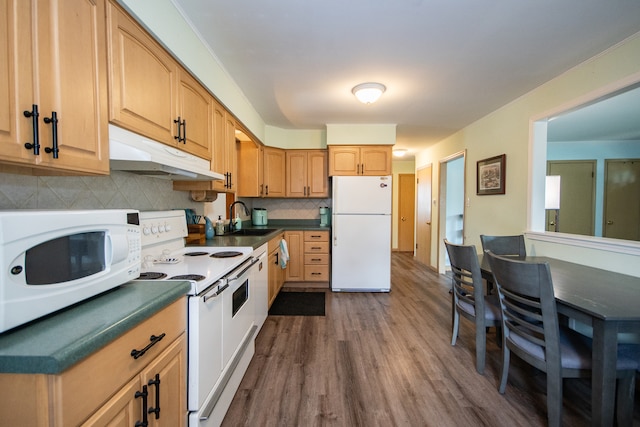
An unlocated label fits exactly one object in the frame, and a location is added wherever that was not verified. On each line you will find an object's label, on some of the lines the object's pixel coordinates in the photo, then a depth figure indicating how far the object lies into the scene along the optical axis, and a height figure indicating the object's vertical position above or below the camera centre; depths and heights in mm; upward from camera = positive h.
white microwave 639 -157
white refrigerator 3600 -390
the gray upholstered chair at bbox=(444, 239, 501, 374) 1852 -728
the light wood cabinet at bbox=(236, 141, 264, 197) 3605 +525
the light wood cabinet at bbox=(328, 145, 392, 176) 3709 +679
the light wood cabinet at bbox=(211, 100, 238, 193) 2135 +513
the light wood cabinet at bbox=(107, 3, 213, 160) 1146 +632
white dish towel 3271 -607
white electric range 1187 -544
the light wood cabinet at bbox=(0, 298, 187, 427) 589 -493
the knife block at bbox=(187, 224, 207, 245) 2264 -244
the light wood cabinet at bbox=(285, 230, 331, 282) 3766 -727
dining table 1148 -515
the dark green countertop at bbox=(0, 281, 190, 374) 574 -330
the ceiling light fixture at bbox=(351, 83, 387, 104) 2468 +1118
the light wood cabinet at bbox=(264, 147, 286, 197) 3861 +523
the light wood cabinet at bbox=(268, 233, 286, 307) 2902 -762
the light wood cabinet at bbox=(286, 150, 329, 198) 4008 +519
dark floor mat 2943 -1205
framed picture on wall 2967 +384
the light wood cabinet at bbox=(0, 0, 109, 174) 750 +409
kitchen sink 3068 -313
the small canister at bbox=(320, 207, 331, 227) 4109 -171
